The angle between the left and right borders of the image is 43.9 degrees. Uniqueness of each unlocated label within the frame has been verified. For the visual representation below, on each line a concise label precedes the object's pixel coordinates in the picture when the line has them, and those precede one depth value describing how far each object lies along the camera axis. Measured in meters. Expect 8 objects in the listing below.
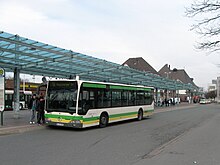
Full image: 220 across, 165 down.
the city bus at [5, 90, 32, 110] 37.62
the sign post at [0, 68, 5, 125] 14.14
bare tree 13.99
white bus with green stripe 14.09
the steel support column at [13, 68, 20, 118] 19.40
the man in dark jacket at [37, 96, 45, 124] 15.96
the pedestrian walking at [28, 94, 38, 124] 16.05
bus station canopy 16.20
